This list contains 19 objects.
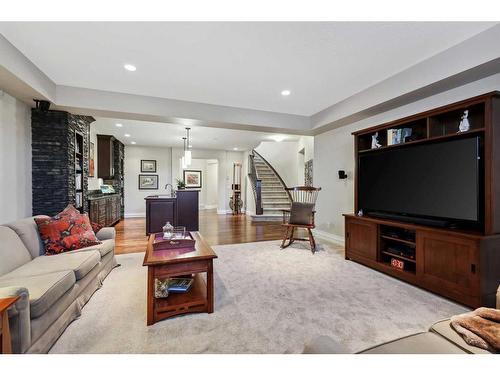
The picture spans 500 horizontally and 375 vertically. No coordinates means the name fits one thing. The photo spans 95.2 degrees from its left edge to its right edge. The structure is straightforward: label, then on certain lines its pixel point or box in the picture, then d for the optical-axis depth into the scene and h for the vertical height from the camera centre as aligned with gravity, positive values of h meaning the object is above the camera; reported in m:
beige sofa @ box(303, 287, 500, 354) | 1.01 -0.73
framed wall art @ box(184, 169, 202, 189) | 10.57 +0.45
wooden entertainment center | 2.04 -0.56
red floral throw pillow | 2.31 -0.48
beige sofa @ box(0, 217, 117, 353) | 1.32 -0.68
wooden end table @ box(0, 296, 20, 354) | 1.11 -0.69
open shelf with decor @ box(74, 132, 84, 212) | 3.99 +0.34
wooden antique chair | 3.97 -0.51
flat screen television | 2.20 +0.06
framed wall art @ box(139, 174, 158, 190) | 8.22 +0.23
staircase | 7.30 -0.12
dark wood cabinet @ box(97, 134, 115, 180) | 6.13 +0.84
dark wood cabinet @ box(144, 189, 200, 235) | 5.25 -0.54
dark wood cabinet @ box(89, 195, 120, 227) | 4.62 -0.52
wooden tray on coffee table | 2.22 -0.55
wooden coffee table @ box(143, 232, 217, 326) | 1.85 -0.73
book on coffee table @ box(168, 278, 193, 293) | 2.14 -0.94
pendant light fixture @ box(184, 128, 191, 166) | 5.80 +0.81
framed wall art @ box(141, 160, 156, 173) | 8.24 +0.79
